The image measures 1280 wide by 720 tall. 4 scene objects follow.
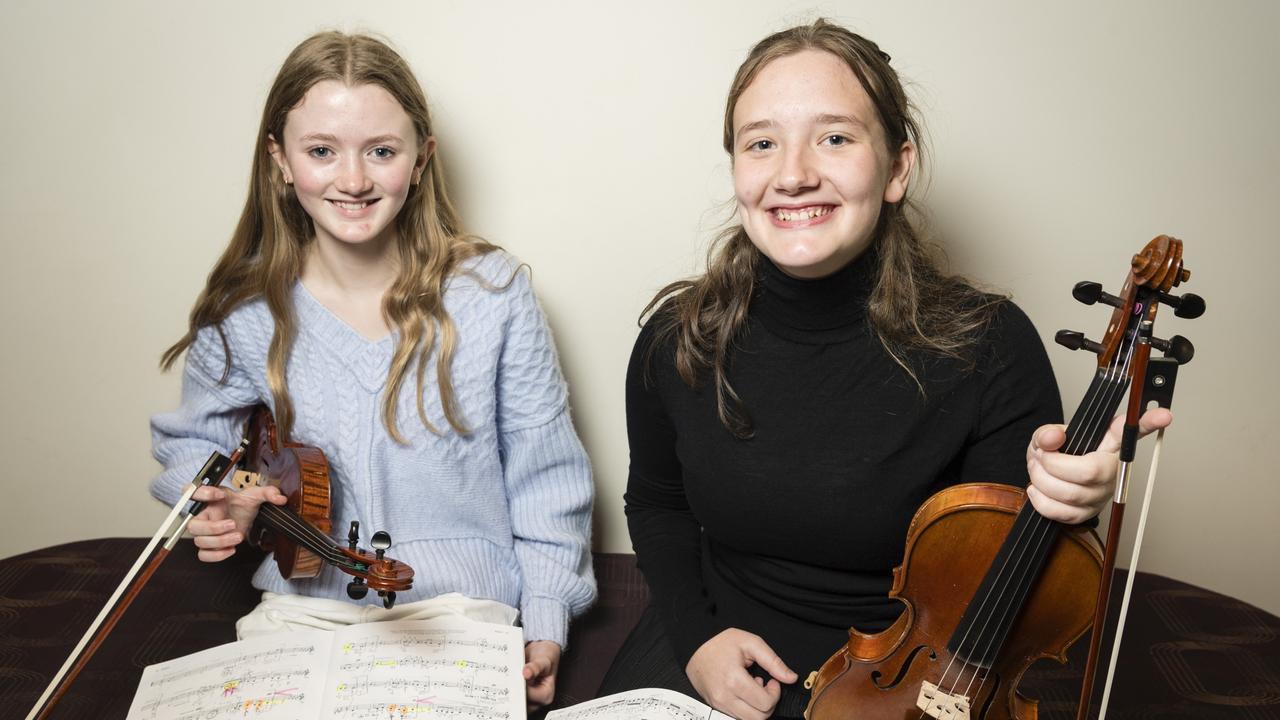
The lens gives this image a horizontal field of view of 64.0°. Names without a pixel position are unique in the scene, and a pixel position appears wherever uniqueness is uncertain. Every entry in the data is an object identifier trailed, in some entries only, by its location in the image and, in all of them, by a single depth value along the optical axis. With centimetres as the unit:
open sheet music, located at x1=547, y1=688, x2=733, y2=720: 140
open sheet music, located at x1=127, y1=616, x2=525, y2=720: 143
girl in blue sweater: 169
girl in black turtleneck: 139
